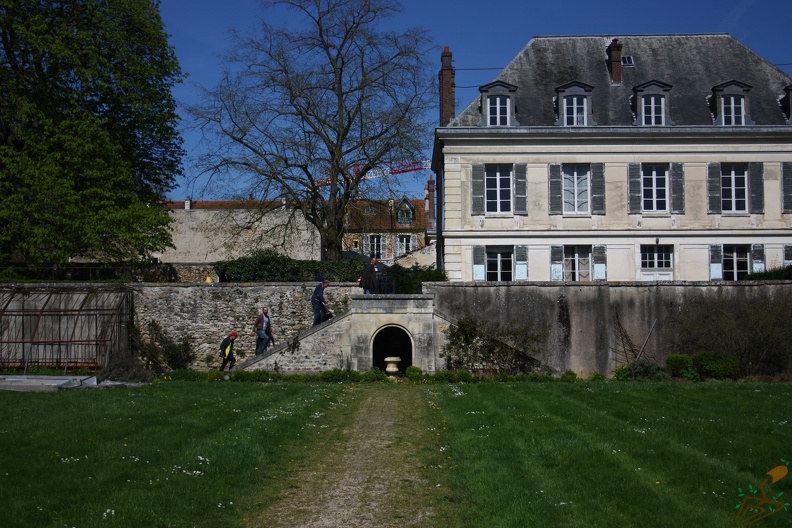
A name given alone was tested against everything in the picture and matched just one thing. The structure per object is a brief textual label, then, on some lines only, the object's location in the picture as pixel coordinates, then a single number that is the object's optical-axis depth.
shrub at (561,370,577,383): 20.53
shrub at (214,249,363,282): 26.31
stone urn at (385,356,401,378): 21.16
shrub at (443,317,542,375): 21.55
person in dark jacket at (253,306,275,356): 22.48
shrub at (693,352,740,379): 20.89
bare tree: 29.41
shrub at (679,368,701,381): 20.69
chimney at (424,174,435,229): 45.26
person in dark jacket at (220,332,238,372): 22.00
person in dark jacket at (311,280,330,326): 22.69
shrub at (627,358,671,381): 20.59
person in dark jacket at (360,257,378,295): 22.81
